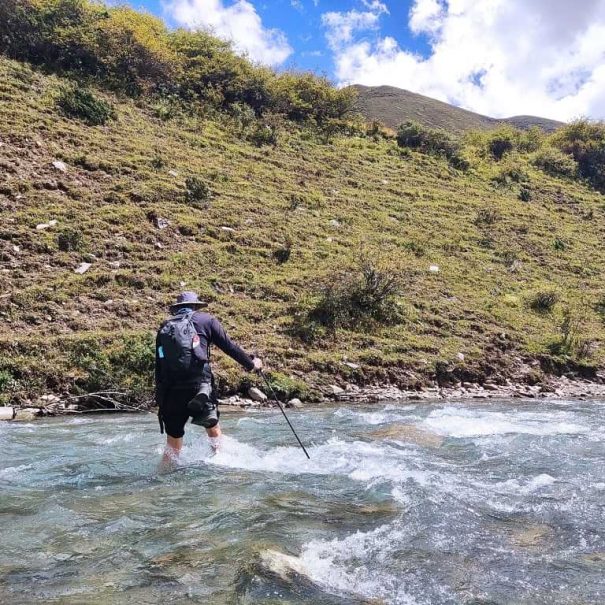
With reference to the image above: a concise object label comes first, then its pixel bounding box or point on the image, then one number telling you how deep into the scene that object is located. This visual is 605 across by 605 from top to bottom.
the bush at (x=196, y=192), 22.56
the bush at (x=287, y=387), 13.16
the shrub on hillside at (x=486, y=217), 29.31
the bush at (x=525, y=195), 35.53
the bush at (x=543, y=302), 21.25
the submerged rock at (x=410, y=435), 8.94
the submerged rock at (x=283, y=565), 4.08
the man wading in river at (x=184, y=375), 7.05
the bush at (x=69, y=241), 17.00
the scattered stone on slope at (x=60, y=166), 20.98
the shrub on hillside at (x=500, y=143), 44.47
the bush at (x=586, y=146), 43.50
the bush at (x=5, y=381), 11.09
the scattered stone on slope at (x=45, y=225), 17.40
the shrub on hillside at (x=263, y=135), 31.78
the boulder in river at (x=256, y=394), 12.70
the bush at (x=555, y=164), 42.44
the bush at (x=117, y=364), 11.80
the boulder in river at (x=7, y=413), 10.18
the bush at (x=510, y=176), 37.26
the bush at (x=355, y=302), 16.53
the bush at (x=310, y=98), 37.19
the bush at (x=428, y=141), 38.94
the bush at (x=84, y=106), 25.64
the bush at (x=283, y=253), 20.22
